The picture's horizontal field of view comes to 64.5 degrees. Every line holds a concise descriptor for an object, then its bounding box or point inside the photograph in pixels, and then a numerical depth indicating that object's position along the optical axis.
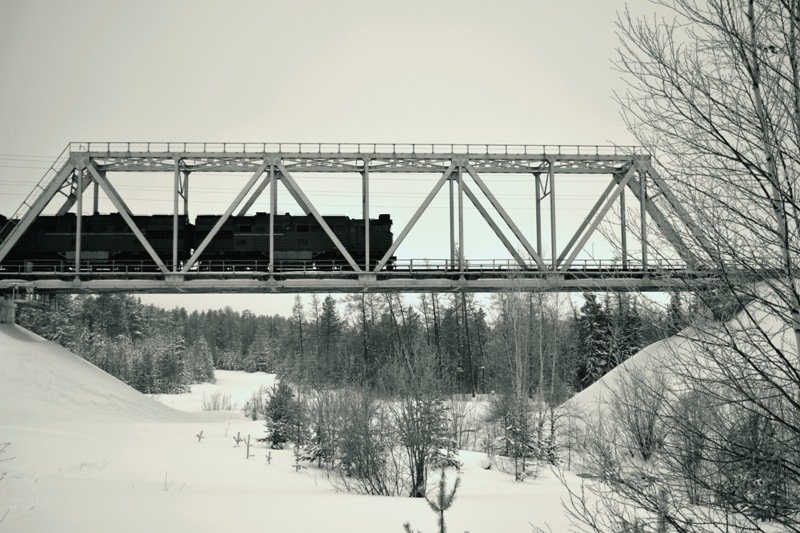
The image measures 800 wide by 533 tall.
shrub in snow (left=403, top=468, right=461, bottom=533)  10.26
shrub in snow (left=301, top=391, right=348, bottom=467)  27.96
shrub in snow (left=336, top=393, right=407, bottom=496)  24.08
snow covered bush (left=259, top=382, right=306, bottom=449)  34.62
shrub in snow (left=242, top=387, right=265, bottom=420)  48.05
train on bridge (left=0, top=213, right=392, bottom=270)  39.94
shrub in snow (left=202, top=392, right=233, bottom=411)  60.91
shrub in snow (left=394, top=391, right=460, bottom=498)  23.72
